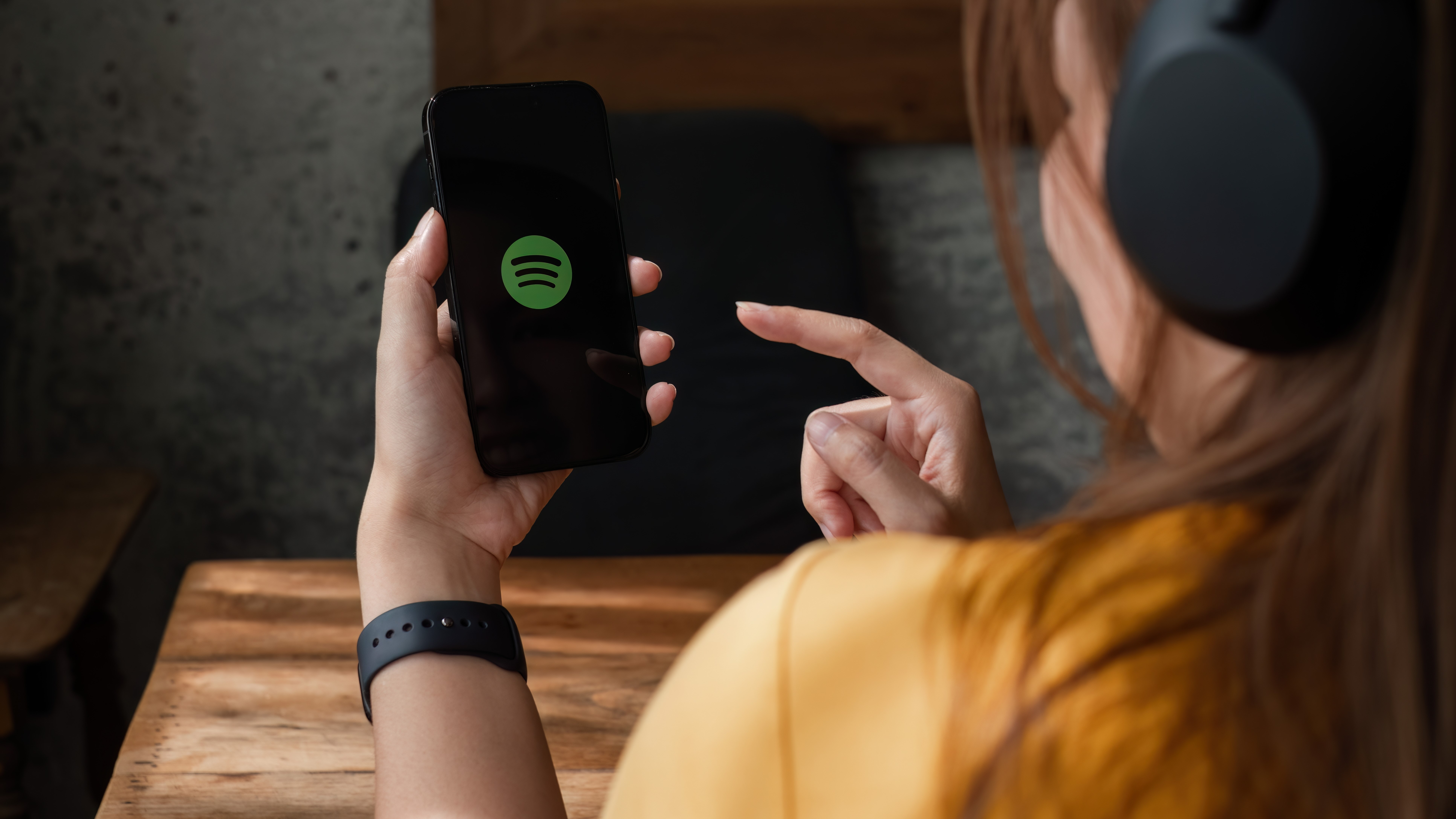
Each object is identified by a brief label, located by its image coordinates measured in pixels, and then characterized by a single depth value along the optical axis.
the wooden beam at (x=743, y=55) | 1.72
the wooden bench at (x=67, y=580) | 1.13
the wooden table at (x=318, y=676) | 0.78
